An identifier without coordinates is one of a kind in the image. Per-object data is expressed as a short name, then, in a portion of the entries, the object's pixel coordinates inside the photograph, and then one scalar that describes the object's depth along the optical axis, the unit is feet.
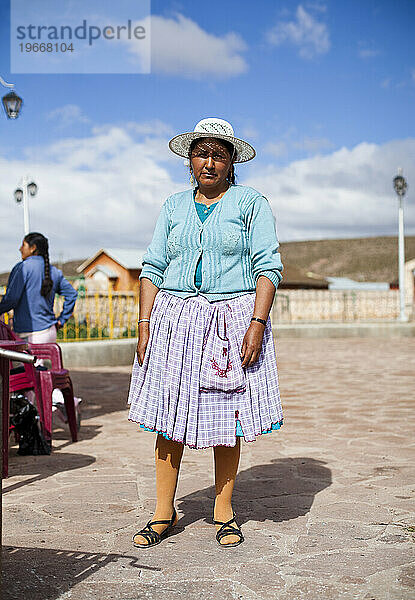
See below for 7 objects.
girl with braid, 21.80
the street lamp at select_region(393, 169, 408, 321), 84.12
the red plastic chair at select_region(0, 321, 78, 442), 18.96
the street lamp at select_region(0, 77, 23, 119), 33.17
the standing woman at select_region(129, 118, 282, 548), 11.61
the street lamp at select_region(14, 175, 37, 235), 63.62
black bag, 18.52
